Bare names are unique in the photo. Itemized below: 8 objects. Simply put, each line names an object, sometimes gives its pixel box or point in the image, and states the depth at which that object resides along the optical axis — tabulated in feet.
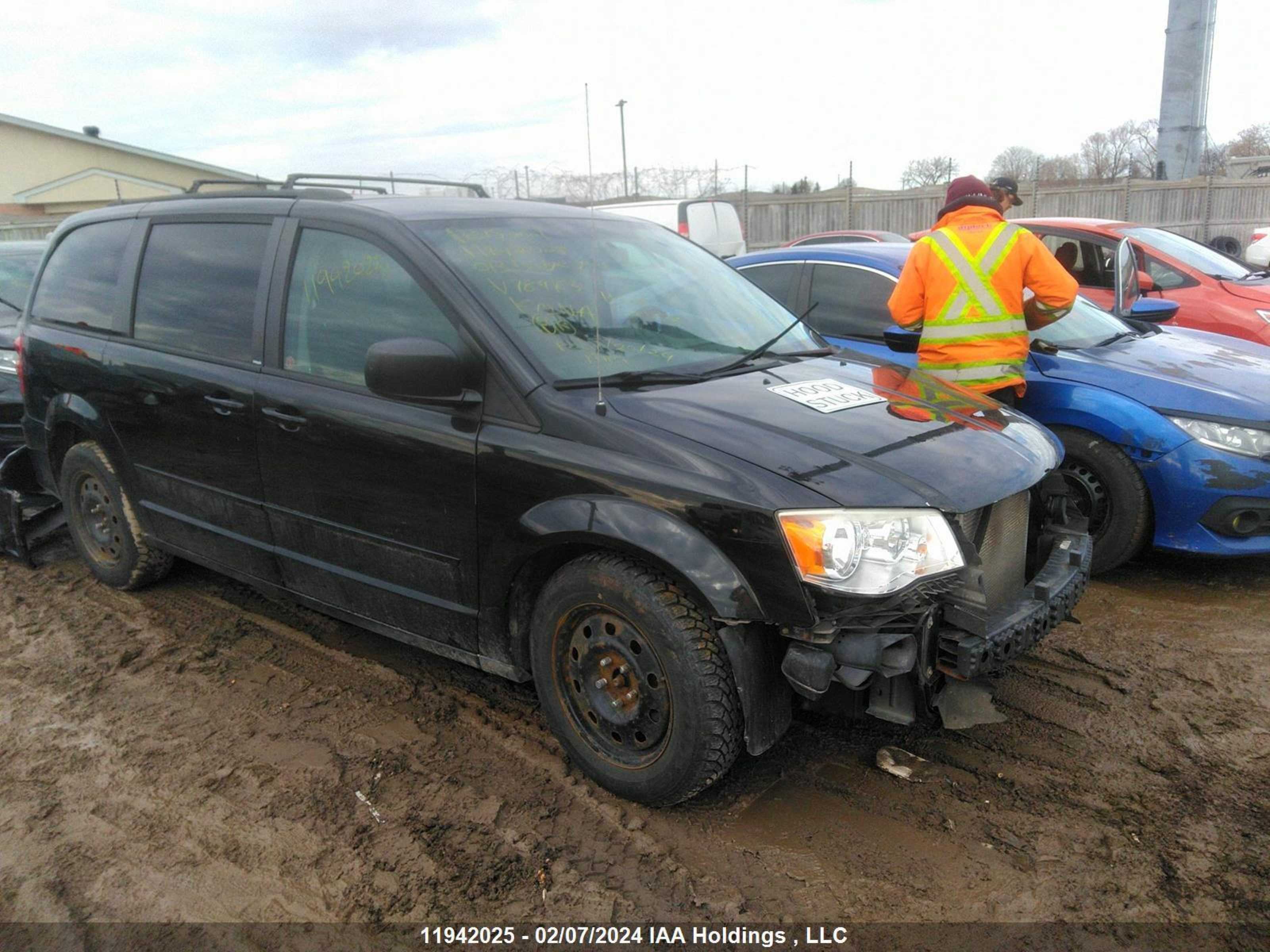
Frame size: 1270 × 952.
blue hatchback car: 14.23
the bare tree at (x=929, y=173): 80.59
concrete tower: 65.41
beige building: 93.04
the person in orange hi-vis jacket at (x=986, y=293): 15.34
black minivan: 8.61
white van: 45.01
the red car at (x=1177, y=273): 23.79
